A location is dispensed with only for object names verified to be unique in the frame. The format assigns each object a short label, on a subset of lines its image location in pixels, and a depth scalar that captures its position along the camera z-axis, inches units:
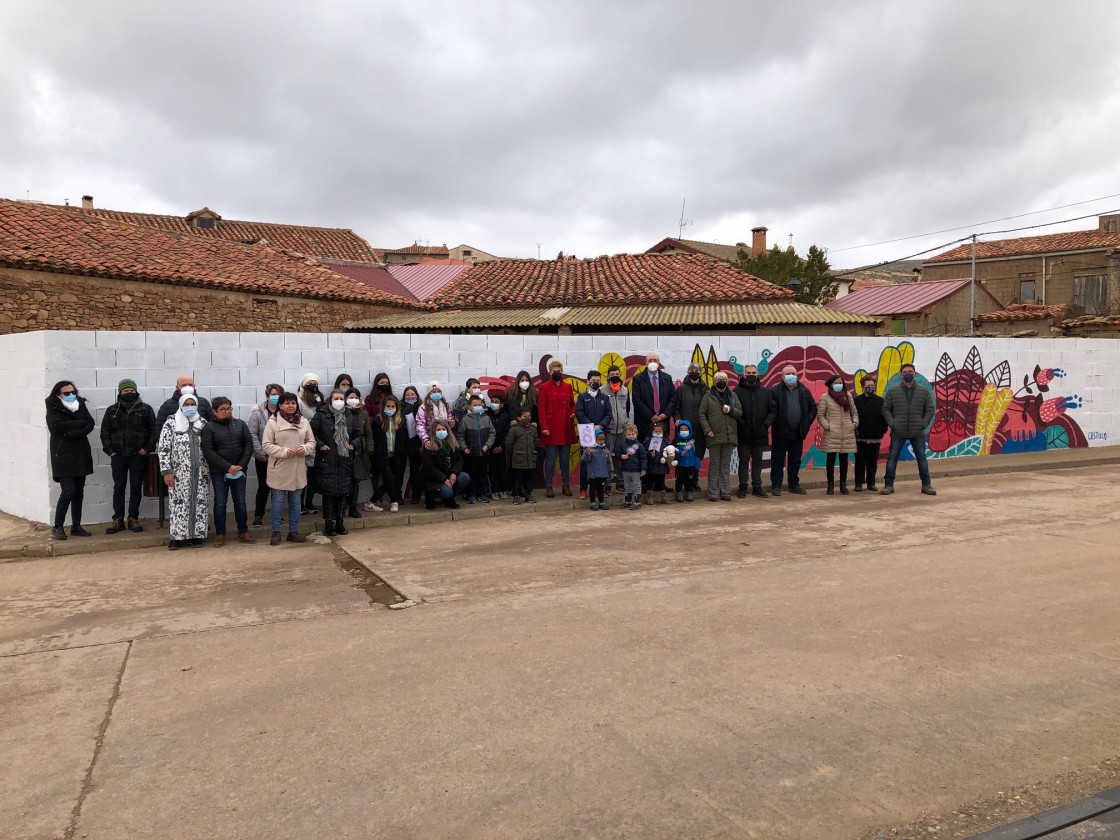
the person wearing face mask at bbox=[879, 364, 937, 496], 446.6
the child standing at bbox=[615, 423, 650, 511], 406.6
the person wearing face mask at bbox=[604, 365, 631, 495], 416.5
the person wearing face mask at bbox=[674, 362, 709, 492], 431.5
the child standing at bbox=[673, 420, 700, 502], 425.1
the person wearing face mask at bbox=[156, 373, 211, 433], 345.1
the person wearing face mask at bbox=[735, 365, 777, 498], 434.9
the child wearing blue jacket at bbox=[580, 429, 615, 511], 407.2
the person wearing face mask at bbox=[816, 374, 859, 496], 447.2
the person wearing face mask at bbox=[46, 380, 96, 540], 329.4
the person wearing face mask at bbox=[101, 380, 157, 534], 336.5
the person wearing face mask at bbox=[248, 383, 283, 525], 357.4
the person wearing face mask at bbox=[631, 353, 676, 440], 433.7
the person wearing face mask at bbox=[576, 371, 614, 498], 411.5
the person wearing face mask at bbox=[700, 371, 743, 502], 423.8
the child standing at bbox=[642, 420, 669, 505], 420.5
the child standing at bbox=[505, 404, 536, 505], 410.3
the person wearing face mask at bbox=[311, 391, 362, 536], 346.0
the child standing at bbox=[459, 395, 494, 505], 403.5
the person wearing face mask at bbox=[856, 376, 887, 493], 457.4
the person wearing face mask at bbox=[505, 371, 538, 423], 419.2
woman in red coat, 423.8
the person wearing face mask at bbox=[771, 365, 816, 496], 444.5
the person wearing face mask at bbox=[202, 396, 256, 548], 331.0
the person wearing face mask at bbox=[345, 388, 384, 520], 368.5
